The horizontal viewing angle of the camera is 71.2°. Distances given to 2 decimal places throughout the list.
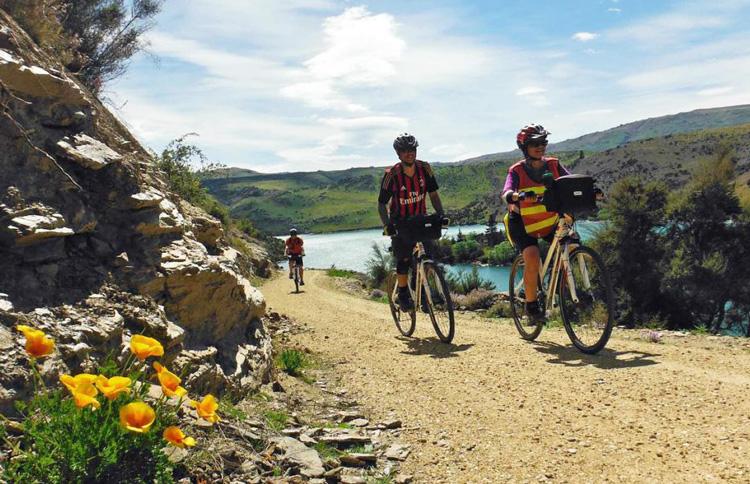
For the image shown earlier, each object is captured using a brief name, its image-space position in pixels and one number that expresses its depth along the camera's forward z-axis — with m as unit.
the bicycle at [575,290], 6.28
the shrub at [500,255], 56.69
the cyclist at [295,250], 21.08
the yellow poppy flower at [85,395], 2.20
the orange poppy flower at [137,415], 2.29
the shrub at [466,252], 65.75
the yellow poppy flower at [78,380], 2.30
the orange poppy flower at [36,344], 2.30
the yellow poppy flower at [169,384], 2.41
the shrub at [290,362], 6.73
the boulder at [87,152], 4.81
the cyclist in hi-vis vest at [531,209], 6.96
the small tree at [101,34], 12.62
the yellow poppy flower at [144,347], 2.54
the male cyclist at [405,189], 7.77
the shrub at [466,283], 19.06
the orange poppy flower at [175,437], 2.33
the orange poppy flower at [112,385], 2.25
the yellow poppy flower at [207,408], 2.47
